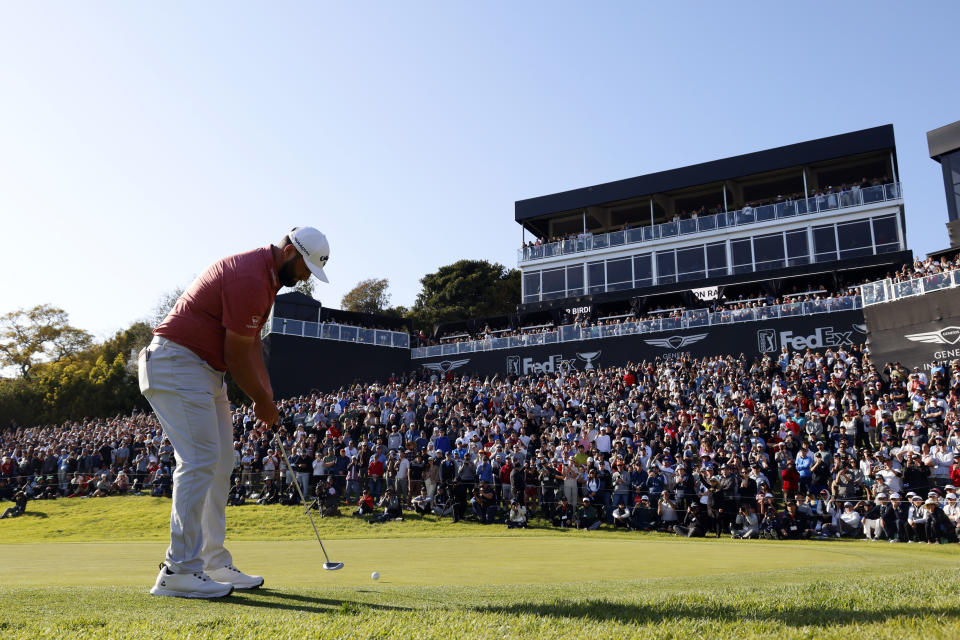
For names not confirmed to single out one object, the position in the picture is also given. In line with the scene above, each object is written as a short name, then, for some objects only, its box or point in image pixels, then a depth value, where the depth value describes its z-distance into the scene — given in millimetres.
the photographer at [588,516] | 17281
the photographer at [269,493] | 21188
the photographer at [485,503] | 18266
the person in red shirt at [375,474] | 20094
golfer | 4355
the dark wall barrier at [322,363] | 40469
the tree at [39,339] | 64812
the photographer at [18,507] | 22734
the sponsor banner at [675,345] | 31875
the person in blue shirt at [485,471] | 18970
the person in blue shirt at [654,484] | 16984
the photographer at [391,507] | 18906
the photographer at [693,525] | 15523
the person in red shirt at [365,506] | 19500
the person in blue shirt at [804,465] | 16516
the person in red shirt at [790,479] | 16250
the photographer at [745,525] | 15250
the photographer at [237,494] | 21580
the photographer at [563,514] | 17641
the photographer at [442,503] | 18984
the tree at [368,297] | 69250
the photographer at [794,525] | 15219
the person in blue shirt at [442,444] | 21453
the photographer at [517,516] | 17573
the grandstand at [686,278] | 35312
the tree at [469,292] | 61750
